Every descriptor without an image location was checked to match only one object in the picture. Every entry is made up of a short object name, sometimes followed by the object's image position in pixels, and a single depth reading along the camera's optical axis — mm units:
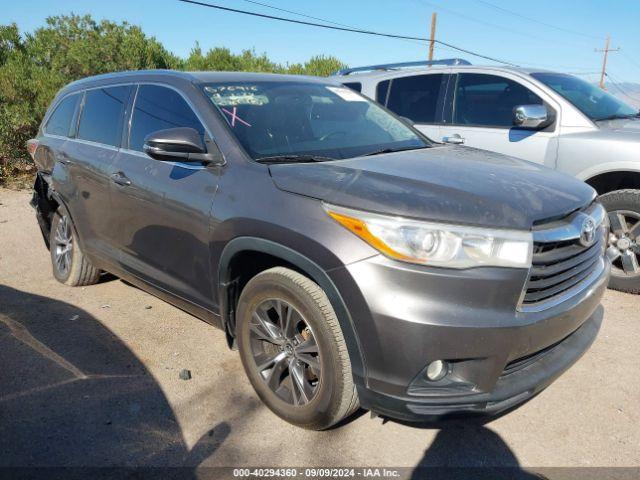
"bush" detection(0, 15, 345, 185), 10250
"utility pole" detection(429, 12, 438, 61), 27391
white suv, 4336
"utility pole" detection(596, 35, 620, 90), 51638
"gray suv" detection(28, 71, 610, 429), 2088
